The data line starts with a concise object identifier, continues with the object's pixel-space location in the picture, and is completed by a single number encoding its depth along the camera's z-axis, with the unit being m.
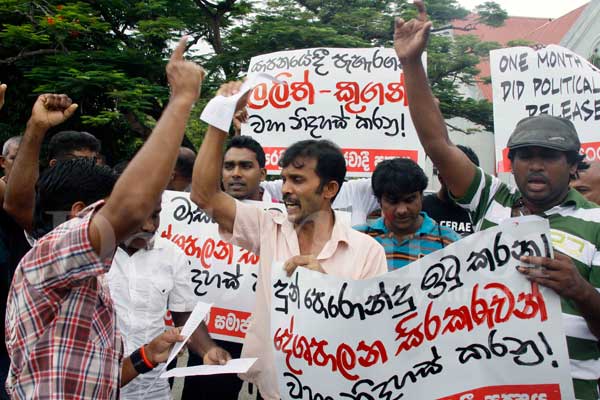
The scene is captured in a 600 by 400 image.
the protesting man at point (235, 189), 3.59
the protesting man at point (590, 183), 4.27
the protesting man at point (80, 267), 1.59
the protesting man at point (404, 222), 3.43
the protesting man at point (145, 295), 2.86
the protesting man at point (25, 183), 2.70
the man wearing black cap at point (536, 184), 2.35
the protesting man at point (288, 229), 2.59
